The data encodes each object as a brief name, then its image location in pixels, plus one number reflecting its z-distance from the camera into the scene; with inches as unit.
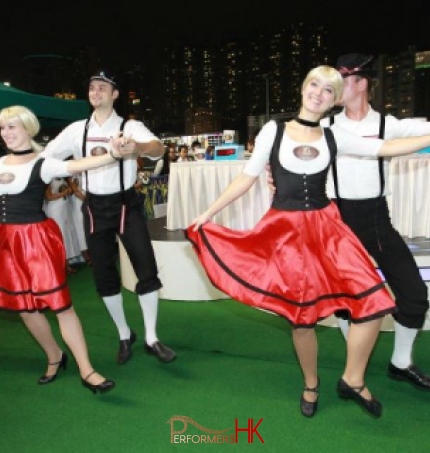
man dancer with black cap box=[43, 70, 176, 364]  106.4
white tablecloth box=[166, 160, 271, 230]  170.9
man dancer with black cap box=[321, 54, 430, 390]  88.0
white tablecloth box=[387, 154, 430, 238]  151.1
